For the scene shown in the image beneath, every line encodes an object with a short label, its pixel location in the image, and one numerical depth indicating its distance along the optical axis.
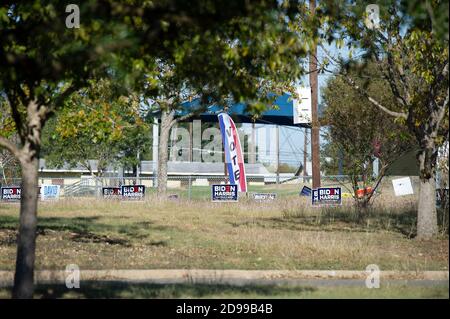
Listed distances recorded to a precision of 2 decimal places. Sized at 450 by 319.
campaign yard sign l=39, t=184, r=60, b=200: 34.84
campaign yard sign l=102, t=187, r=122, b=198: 32.59
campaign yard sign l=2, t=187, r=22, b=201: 32.72
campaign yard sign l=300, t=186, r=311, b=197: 32.68
